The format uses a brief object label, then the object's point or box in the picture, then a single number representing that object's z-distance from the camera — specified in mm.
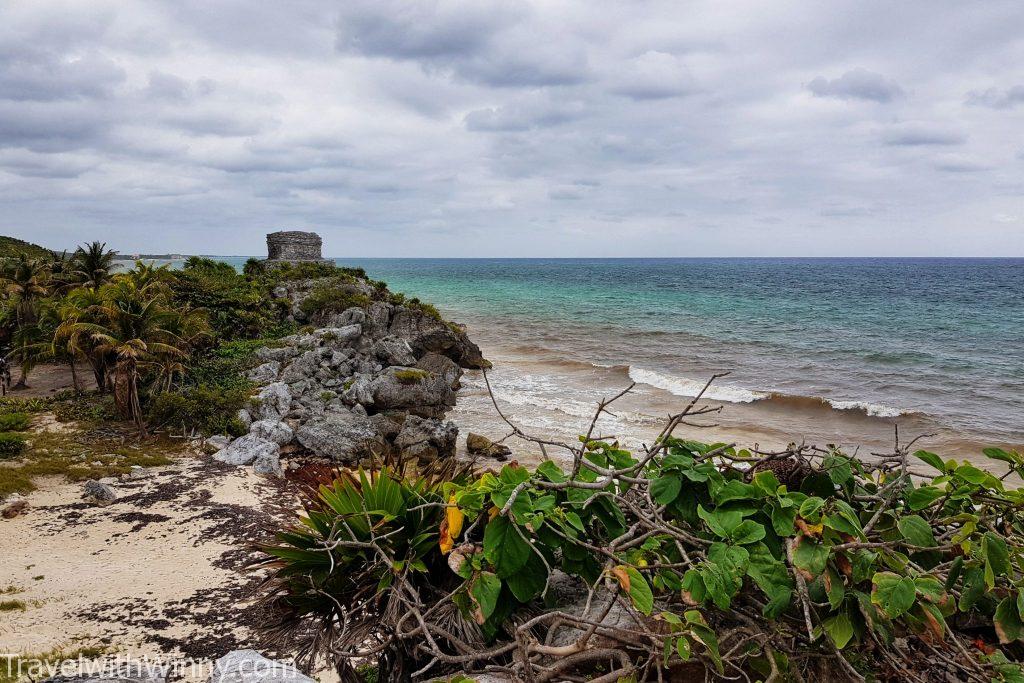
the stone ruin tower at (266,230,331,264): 38938
